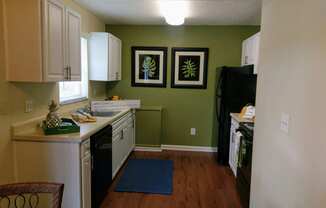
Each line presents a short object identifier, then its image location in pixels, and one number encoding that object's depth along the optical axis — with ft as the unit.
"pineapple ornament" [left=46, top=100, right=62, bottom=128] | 7.38
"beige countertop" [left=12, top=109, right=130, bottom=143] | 6.92
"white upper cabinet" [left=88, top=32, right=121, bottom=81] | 12.57
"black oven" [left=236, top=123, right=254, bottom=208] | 8.36
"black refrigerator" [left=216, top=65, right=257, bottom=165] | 13.00
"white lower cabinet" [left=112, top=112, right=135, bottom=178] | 10.68
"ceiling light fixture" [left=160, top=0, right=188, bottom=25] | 10.29
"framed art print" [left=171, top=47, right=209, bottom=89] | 14.94
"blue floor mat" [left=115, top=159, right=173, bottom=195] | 10.25
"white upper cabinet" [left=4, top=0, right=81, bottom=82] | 6.55
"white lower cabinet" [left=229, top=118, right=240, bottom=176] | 10.96
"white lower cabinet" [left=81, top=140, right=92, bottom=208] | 7.16
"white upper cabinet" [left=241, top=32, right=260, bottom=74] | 11.25
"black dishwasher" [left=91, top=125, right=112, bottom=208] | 7.99
